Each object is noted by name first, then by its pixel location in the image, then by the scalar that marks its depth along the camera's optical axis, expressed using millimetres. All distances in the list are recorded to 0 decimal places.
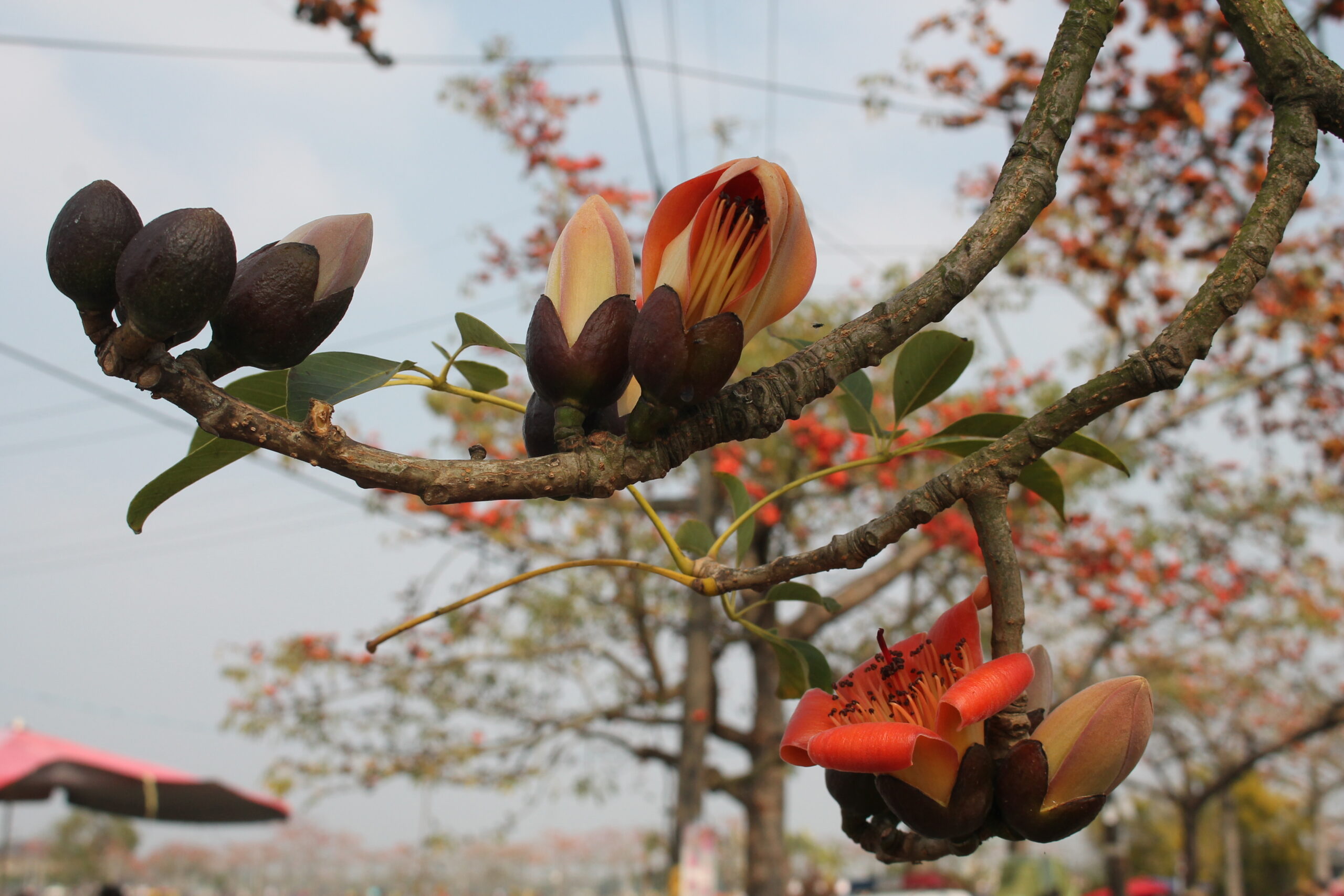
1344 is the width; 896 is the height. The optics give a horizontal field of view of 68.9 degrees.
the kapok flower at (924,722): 528
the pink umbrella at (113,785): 7188
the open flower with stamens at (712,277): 500
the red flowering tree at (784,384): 461
